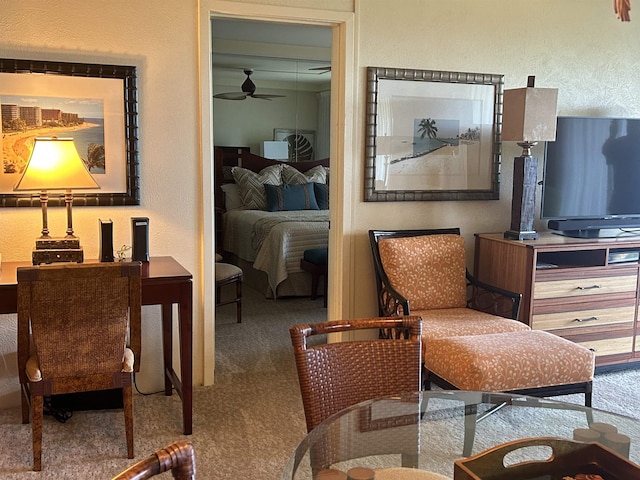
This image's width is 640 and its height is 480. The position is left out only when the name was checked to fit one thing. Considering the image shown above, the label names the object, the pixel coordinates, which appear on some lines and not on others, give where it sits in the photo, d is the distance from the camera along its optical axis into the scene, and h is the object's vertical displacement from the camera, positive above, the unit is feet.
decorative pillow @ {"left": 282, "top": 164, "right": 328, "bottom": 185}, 24.53 -0.33
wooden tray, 4.87 -2.29
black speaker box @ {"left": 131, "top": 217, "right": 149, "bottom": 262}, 10.56 -1.21
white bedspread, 18.10 -2.10
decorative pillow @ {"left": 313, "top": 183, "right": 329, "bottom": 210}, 23.49 -1.02
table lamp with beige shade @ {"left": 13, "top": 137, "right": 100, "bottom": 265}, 9.40 -0.23
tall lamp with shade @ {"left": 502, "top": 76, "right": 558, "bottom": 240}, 11.93 +0.67
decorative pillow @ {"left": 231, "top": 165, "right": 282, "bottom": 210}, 23.17 -0.58
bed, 18.28 -1.56
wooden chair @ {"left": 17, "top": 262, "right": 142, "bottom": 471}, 8.19 -2.16
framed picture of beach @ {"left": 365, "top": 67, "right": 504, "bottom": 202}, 12.44 +0.65
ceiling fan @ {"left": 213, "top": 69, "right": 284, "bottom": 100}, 24.49 +2.76
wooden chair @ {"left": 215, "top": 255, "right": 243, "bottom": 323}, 15.56 -2.69
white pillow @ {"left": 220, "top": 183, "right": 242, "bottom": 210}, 23.68 -1.14
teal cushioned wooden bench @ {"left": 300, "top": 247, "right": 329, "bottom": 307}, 17.65 -2.64
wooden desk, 9.54 -1.92
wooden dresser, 11.96 -2.15
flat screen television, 13.03 -0.14
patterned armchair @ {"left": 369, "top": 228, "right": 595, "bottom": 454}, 9.34 -2.60
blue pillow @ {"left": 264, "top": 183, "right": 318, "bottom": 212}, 22.63 -1.10
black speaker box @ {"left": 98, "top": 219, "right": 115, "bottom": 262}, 10.29 -1.16
